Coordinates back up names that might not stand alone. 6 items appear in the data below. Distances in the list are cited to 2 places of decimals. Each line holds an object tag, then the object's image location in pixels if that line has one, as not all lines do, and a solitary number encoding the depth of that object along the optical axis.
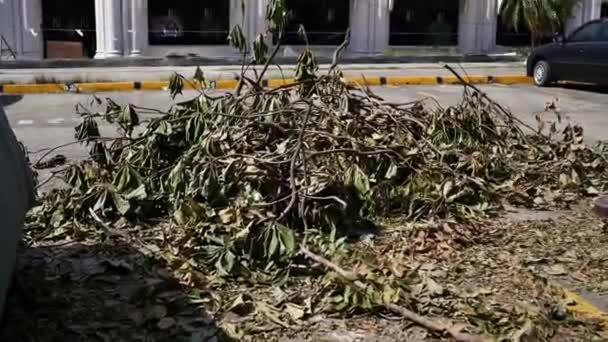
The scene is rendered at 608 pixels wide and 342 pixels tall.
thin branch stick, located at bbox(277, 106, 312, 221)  5.67
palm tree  22.70
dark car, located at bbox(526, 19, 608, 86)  16.77
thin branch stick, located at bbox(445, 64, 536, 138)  8.16
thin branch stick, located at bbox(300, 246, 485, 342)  4.25
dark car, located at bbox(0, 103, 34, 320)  3.66
